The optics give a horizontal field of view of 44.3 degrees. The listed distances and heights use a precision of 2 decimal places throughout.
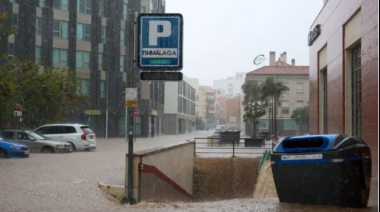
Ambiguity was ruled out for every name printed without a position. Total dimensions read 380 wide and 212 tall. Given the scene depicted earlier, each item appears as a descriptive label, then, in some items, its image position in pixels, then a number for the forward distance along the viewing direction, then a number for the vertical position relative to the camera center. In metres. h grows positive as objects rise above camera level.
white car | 25.45 -0.70
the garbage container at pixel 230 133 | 35.18 -0.77
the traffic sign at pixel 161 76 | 8.64 +0.85
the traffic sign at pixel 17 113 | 25.23 +0.41
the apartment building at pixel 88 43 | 47.19 +8.23
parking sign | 8.53 +1.47
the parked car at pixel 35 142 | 23.27 -1.06
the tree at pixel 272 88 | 56.94 +4.28
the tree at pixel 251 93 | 61.94 +4.00
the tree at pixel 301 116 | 66.12 +1.07
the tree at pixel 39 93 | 29.20 +1.77
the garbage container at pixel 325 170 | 7.18 -0.73
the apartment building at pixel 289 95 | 69.88 +4.20
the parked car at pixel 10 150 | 19.67 -1.24
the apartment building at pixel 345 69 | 14.82 +2.39
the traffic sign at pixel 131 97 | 8.91 +0.47
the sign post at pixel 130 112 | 8.90 +0.19
